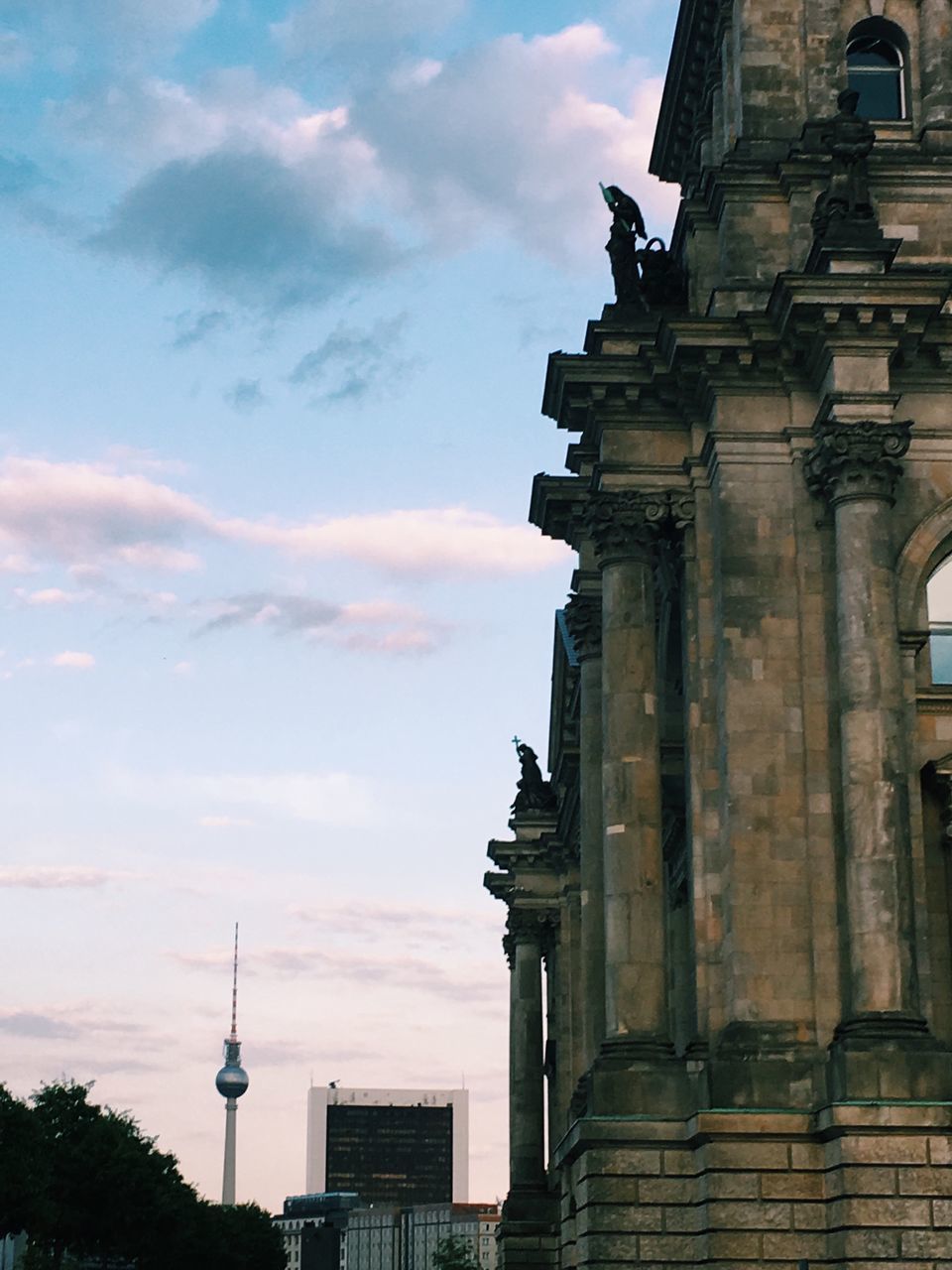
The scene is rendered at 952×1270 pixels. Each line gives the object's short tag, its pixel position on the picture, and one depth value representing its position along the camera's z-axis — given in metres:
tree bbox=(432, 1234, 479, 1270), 189.76
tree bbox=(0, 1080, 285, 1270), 98.44
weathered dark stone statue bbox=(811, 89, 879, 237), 43.50
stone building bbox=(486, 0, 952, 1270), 39.16
